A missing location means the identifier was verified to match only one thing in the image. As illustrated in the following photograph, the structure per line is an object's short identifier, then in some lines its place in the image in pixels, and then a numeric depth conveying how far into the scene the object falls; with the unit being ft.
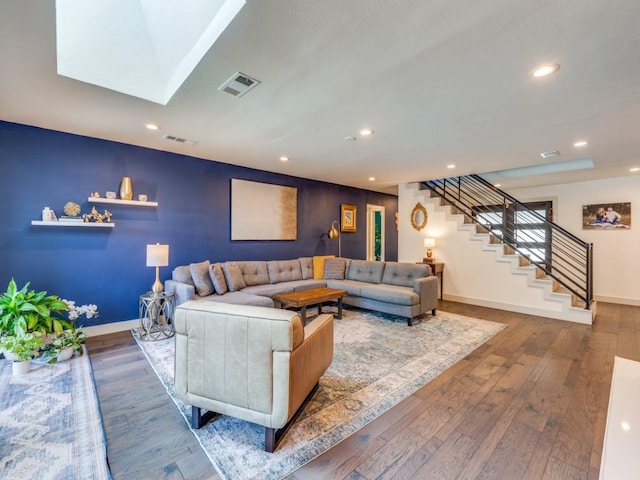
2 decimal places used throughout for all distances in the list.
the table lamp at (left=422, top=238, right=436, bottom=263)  20.17
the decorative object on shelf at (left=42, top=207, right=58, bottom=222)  11.23
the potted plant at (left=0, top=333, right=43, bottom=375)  8.74
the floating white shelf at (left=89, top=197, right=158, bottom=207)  12.23
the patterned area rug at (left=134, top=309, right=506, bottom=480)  5.67
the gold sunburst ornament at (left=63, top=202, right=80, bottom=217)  11.69
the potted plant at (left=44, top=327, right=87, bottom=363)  9.72
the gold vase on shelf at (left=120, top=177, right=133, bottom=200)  12.91
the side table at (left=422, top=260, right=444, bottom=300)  19.62
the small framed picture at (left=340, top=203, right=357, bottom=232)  23.81
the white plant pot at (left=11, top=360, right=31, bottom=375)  8.83
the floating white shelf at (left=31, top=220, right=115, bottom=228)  11.09
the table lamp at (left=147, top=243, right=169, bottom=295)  12.05
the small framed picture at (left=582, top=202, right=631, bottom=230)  18.75
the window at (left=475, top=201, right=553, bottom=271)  21.01
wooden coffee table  13.44
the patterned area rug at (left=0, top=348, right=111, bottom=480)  5.30
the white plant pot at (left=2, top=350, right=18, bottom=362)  8.98
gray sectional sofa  13.67
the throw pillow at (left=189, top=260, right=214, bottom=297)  13.60
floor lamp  21.42
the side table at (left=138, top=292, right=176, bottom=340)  12.18
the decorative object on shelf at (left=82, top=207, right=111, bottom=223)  12.22
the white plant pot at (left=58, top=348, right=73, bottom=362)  9.76
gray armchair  5.51
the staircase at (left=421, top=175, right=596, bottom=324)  15.38
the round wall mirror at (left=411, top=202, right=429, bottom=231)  21.68
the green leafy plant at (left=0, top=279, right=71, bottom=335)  9.07
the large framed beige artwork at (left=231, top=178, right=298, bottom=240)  17.24
